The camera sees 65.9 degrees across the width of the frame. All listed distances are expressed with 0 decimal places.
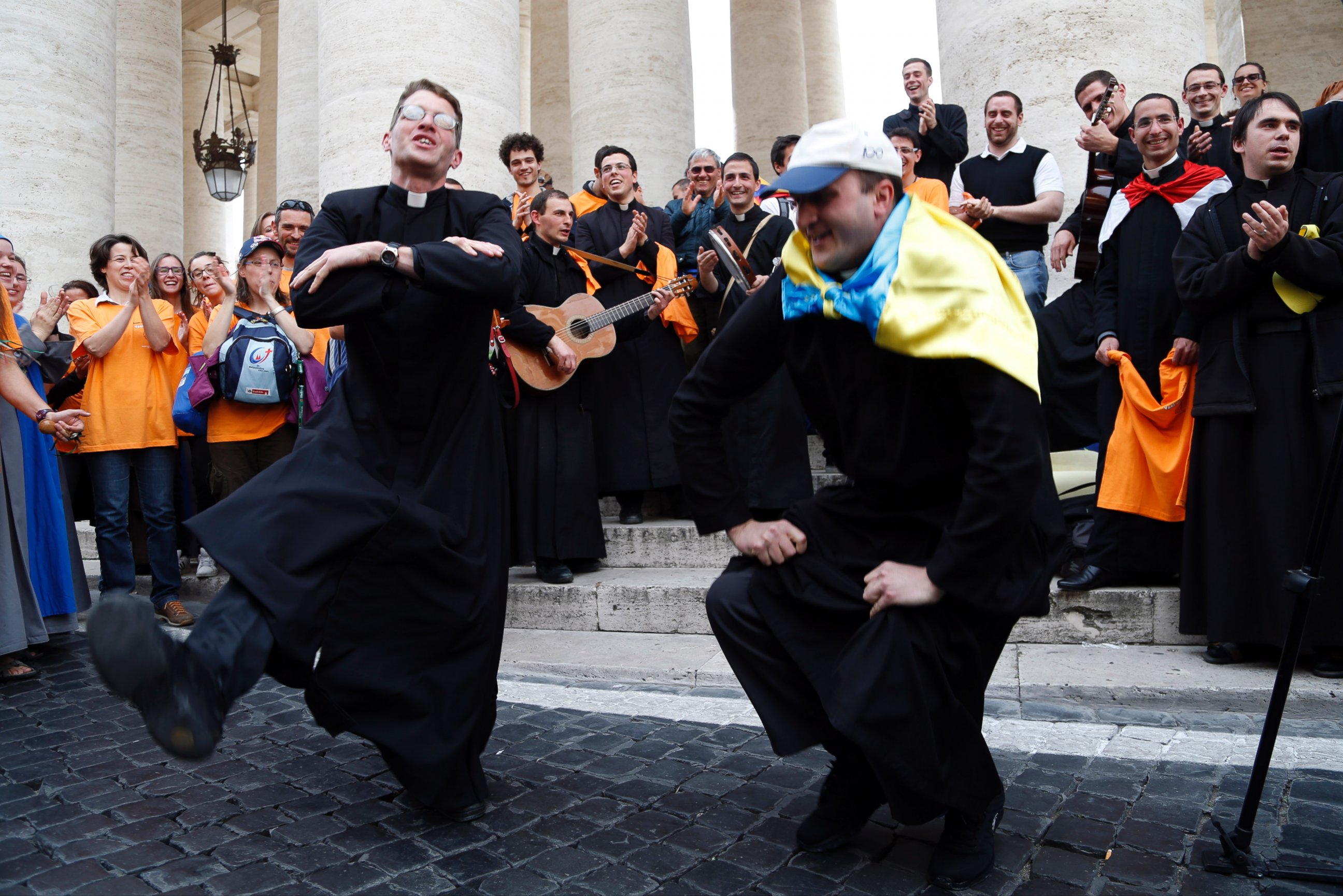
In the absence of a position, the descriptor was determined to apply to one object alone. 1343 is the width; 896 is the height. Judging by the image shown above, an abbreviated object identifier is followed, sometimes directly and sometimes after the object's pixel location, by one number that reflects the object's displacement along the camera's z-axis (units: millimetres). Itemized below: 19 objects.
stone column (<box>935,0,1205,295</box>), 6648
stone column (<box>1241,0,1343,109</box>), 13148
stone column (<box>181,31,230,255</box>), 23125
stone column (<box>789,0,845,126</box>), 20531
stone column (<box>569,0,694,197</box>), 11836
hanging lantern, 13906
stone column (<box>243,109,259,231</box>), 27266
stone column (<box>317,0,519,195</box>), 7449
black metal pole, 2592
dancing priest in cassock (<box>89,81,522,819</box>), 2906
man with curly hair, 7793
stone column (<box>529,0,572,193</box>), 17531
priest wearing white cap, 2512
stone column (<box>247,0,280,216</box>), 19859
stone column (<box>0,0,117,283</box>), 9328
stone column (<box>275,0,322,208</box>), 13180
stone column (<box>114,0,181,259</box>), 15758
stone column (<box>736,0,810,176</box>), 17609
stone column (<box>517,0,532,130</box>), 21719
